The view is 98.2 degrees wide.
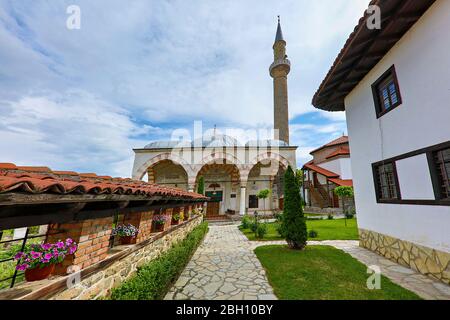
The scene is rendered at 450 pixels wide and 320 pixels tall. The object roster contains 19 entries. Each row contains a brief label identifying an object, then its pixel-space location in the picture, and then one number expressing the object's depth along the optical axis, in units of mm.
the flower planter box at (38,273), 1885
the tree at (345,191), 13766
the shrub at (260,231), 9383
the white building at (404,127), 3906
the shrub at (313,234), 8930
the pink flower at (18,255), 1703
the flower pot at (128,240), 3477
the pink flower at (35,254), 1805
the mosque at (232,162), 17781
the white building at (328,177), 18609
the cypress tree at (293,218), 6801
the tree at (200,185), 15773
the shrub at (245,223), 12166
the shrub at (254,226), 10170
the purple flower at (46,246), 1893
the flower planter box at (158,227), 4770
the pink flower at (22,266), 1717
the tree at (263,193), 16453
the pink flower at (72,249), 2061
